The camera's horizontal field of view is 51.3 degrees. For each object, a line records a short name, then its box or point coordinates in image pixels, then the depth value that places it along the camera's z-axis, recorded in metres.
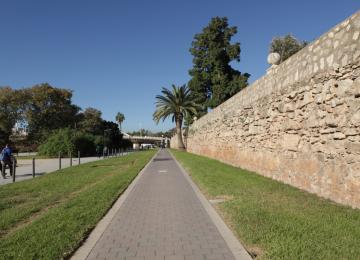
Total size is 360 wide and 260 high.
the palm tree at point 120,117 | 148.75
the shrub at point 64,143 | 44.81
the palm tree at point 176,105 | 57.66
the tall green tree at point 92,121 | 79.88
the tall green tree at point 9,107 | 60.78
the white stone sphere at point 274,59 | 14.28
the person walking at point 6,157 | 18.20
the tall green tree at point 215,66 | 43.28
